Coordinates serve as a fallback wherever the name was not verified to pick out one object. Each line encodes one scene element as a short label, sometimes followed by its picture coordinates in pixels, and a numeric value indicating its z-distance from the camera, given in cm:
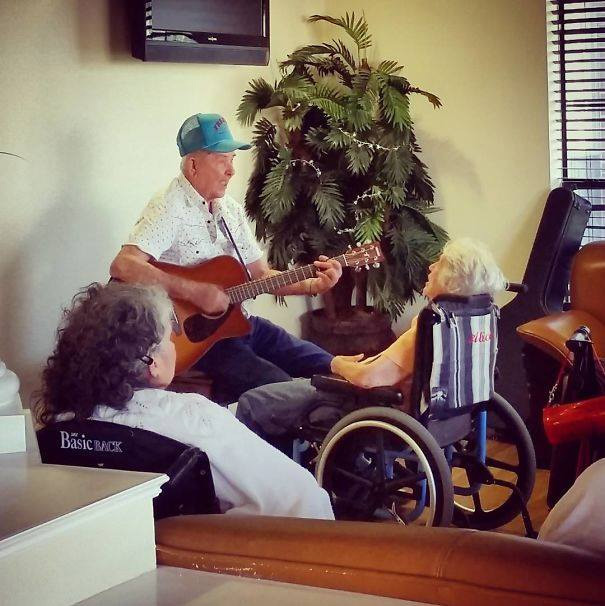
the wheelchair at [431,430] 303
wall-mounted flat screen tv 396
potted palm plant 459
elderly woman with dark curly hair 210
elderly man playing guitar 357
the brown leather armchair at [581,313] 366
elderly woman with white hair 314
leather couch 125
